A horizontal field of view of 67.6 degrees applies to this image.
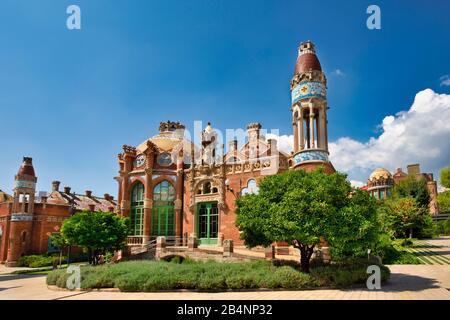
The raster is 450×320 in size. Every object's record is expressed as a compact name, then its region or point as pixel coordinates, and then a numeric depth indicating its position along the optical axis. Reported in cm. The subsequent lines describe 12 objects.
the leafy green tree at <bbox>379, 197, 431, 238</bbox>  3234
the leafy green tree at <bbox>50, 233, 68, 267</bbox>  2808
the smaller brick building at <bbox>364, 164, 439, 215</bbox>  6019
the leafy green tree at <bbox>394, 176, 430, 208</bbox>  3872
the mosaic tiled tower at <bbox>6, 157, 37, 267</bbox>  3622
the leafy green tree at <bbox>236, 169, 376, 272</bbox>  1405
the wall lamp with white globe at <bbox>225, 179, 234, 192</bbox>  2664
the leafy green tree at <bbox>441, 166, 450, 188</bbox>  4175
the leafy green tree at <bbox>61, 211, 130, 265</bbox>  2277
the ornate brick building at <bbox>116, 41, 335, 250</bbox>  2200
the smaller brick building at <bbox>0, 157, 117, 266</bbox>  3675
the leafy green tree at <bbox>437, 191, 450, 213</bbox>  3734
